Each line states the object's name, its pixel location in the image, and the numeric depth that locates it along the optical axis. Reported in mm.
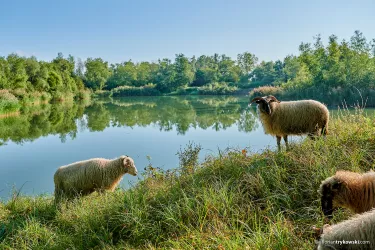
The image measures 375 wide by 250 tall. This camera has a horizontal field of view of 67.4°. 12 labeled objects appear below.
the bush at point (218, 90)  63125
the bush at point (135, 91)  71938
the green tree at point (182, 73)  78438
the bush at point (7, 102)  29284
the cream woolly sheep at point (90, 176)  5844
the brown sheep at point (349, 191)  2424
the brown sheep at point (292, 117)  5695
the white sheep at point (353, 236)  1531
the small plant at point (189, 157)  6466
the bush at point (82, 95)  60625
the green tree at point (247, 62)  88812
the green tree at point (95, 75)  76438
